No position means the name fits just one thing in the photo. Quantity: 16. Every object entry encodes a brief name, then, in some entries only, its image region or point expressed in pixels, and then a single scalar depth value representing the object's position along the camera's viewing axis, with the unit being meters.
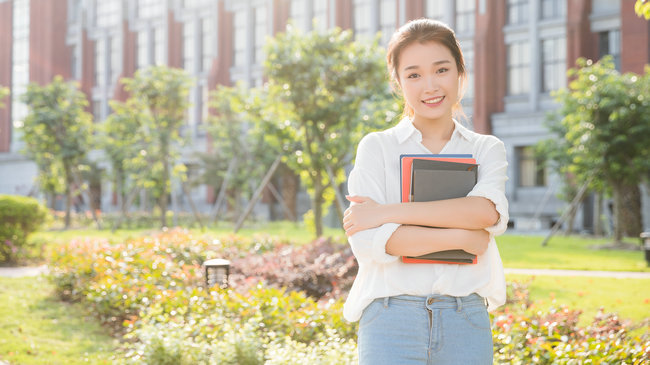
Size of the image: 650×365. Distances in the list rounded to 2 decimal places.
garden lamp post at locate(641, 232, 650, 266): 11.45
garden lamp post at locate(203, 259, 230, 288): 7.24
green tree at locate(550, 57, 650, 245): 15.23
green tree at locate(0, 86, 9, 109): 15.54
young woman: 1.95
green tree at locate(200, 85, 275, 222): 26.23
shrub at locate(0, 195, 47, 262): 12.41
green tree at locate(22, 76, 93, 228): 24.73
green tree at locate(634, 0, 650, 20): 4.20
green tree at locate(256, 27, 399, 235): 12.32
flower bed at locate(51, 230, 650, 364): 4.41
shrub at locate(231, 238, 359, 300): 7.81
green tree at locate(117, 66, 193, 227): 21.72
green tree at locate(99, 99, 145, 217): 23.38
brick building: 26.25
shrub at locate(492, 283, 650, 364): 3.99
